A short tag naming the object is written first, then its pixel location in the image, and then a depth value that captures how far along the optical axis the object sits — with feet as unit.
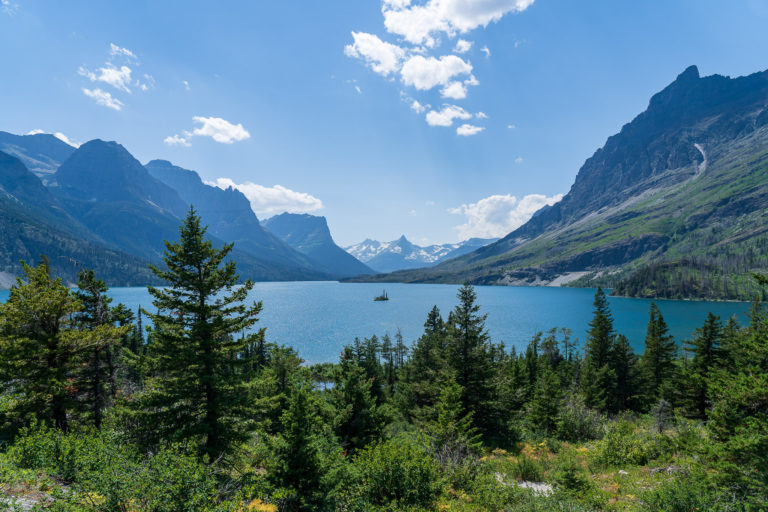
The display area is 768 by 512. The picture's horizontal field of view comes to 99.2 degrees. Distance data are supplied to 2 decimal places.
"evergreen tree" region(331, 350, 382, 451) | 66.33
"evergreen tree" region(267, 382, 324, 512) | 34.88
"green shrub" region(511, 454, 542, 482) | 51.72
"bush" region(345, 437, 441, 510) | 36.55
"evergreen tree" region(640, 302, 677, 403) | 151.84
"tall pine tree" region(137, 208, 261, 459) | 49.93
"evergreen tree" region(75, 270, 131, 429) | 64.75
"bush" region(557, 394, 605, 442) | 78.02
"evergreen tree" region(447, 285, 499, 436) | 75.36
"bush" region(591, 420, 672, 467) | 55.77
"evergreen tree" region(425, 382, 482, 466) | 46.77
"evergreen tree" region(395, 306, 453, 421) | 79.51
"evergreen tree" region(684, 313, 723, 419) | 108.78
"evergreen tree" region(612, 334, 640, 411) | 148.97
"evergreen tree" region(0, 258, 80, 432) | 57.00
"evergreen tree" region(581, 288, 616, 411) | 133.28
